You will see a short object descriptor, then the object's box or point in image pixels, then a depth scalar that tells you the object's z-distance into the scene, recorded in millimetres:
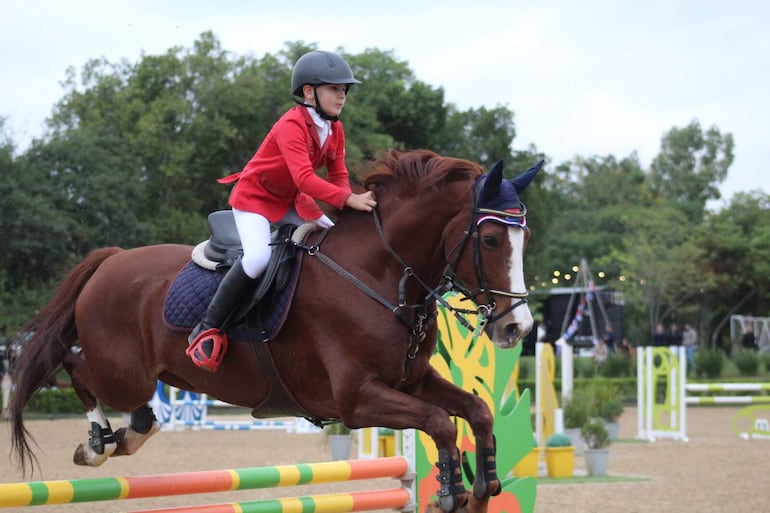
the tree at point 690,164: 71562
